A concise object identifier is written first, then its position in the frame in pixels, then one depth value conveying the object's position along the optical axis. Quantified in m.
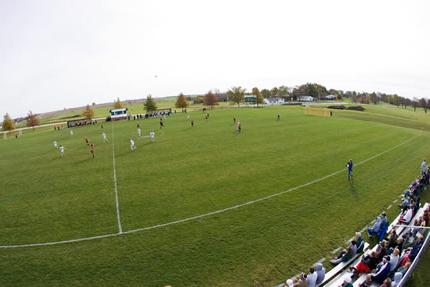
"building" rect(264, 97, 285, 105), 165.12
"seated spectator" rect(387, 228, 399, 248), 16.56
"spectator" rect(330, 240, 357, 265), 16.14
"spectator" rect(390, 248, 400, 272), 14.23
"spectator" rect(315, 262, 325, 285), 14.05
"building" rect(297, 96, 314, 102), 169.69
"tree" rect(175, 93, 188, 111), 113.06
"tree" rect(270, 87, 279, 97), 194.54
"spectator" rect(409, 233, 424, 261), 15.29
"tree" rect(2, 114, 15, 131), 104.84
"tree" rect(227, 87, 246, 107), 124.12
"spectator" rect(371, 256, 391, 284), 13.94
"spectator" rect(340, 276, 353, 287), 13.09
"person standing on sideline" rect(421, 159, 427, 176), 26.43
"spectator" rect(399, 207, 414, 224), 19.23
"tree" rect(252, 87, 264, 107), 132.70
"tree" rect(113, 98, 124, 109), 129.11
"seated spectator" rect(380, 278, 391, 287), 12.63
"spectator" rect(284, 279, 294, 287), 13.39
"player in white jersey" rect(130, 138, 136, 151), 41.18
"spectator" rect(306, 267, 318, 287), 13.48
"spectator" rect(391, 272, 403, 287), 13.13
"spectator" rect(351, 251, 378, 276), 14.95
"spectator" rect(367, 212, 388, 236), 18.31
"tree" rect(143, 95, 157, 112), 111.31
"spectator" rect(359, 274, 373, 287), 13.56
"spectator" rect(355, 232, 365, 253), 16.86
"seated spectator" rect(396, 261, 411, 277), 14.04
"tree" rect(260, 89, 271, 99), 194.25
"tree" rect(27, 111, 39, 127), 111.94
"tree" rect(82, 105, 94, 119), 118.81
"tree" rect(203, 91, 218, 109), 118.62
